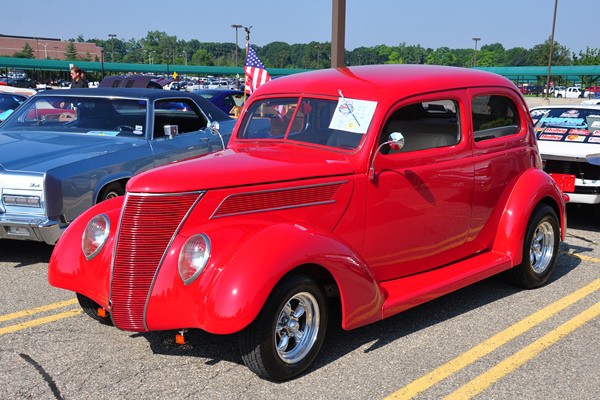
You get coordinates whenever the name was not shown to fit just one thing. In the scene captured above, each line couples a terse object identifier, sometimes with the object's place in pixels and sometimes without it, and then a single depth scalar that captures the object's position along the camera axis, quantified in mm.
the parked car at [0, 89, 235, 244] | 5637
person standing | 11570
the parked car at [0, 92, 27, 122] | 13109
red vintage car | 3516
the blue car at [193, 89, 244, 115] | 13500
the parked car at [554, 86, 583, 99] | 63375
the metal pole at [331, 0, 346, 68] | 11438
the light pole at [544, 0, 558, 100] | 48672
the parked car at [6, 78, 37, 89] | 50969
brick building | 124375
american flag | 11820
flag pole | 12605
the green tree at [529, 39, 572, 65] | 85569
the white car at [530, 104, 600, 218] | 7201
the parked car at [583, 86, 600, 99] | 56438
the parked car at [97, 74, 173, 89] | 15820
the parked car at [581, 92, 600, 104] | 54400
